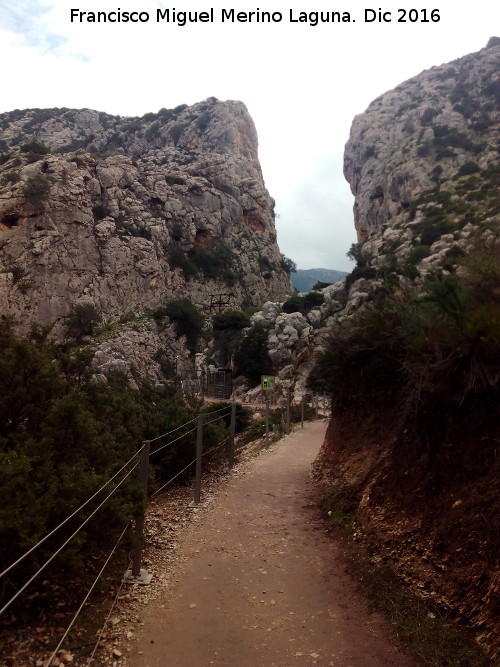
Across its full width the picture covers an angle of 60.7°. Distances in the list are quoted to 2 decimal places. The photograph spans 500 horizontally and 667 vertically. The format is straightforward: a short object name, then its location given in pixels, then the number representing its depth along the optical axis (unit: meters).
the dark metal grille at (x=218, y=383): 41.28
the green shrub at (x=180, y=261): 53.59
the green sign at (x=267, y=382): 17.44
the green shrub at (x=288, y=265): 71.94
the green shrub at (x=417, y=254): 39.09
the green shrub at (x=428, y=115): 70.81
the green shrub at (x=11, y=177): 41.75
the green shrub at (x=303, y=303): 47.21
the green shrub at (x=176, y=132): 79.69
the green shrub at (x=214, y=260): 56.97
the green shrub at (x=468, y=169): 54.21
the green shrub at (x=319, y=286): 59.54
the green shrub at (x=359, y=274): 43.12
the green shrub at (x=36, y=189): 41.00
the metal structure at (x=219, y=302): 56.08
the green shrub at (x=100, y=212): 46.78
